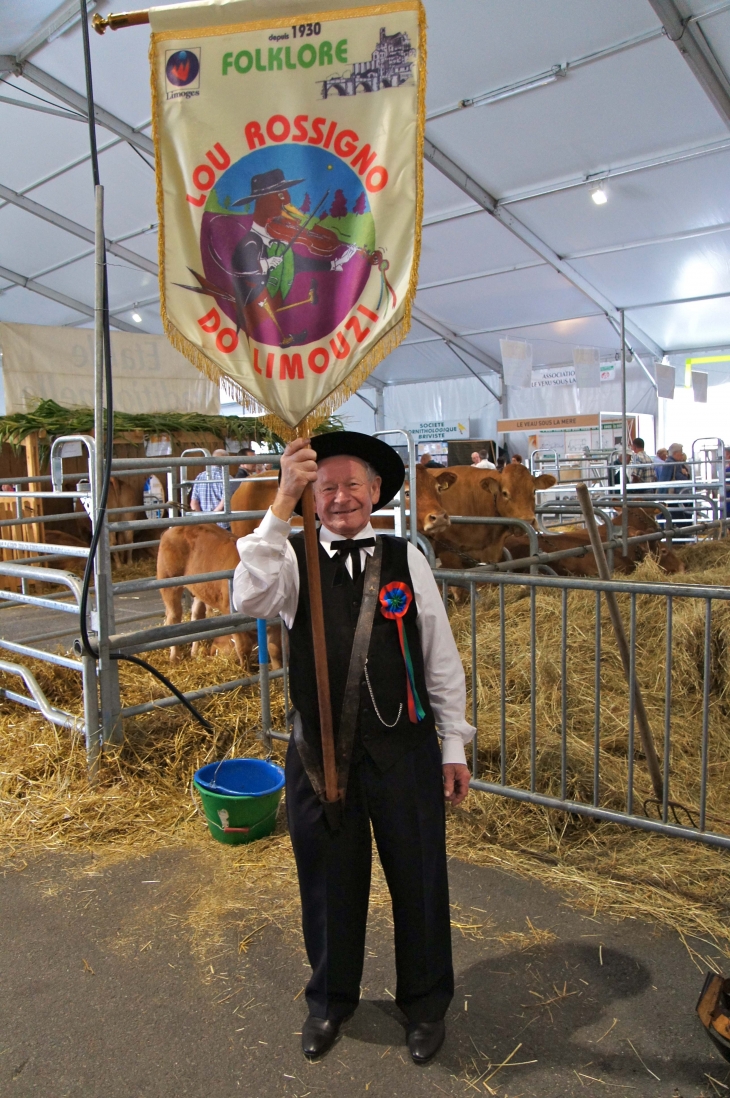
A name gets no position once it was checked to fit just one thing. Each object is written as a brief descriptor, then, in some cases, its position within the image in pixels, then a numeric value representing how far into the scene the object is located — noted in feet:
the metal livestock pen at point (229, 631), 10.05
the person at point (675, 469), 42.24
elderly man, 7.36
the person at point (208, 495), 27.82
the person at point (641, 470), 45.78
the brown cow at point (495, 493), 26.81
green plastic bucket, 11.00
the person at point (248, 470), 32.35
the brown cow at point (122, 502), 38.01
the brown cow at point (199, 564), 17.54
